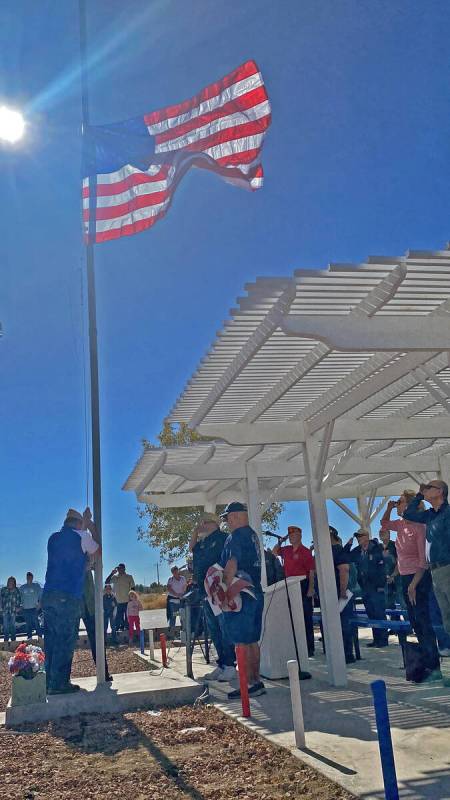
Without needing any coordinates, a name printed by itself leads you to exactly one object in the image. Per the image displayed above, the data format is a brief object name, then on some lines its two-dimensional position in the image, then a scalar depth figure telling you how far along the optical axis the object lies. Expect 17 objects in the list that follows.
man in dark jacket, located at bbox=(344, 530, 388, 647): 10.78
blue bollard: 3.32
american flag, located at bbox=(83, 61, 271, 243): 8.61
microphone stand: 8.57
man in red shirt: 10.45
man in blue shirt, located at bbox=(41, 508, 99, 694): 7.50
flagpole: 7.81
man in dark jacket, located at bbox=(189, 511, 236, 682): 9.09
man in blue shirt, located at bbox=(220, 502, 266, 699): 7.42
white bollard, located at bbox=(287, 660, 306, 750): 5.11
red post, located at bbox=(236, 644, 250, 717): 6.41
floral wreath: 7.13
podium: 8.90
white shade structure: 5.35
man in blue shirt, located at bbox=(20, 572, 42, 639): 18.00
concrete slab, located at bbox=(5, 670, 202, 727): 7.07
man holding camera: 6.87
